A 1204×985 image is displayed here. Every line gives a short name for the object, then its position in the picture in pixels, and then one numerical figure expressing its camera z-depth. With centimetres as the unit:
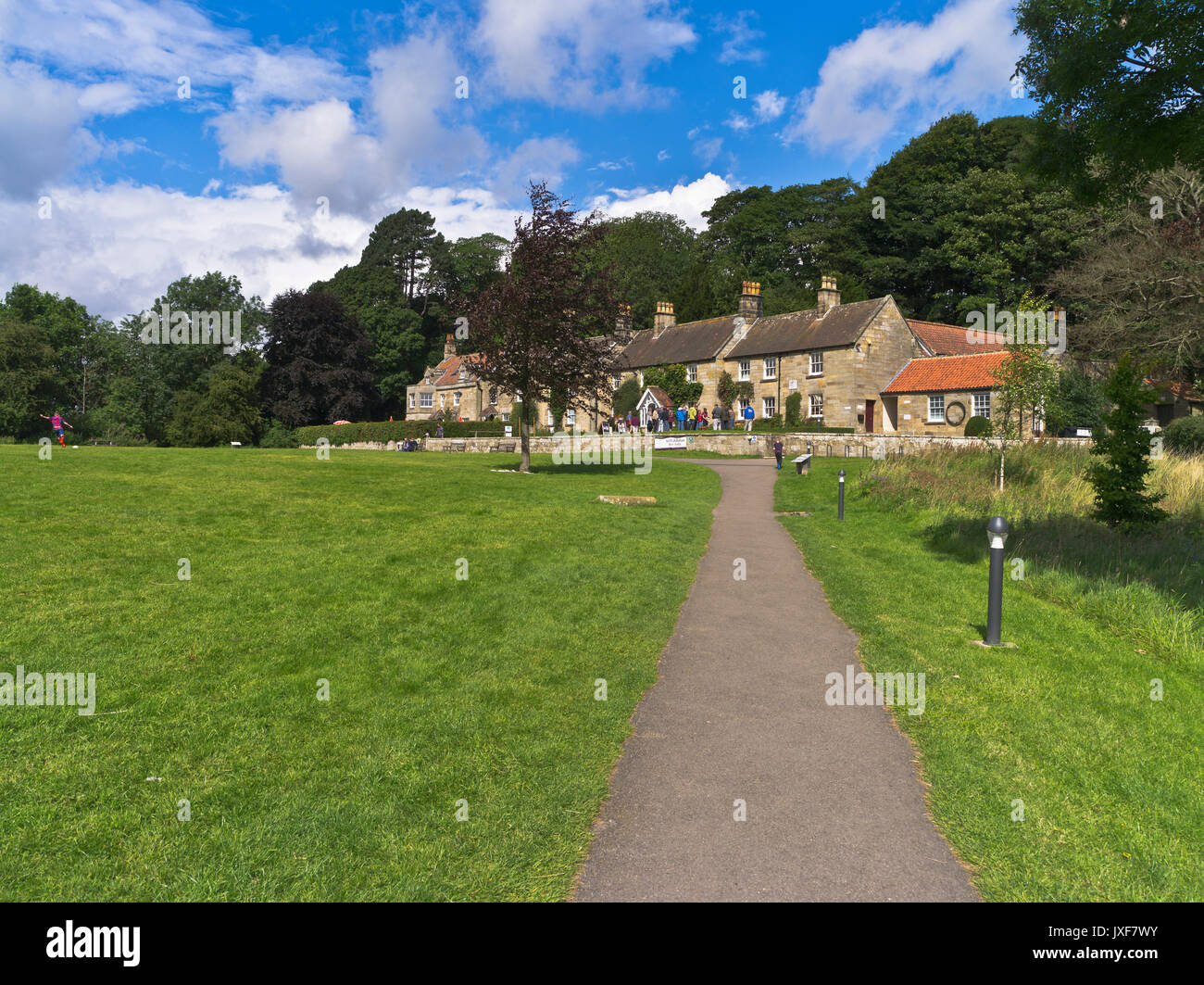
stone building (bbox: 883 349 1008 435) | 4412
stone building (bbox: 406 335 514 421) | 7469
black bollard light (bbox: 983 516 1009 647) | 905
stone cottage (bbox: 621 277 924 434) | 4988
